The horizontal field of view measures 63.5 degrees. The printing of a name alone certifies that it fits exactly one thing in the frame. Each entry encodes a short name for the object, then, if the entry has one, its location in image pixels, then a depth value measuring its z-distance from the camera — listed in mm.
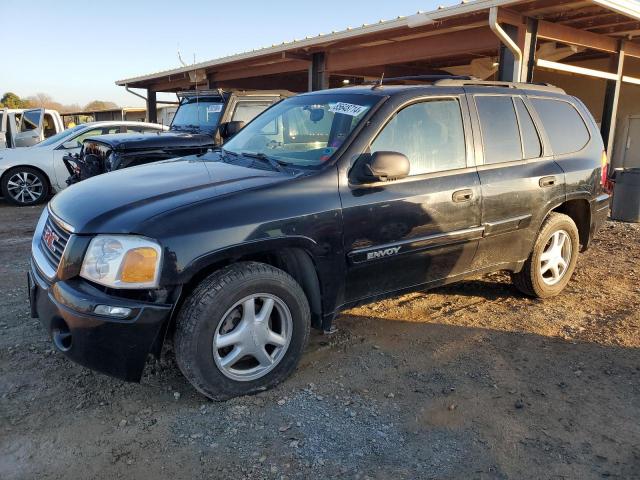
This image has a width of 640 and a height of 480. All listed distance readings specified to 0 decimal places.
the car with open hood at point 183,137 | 6801
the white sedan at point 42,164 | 9617
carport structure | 8039
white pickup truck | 12523
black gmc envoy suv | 2672
